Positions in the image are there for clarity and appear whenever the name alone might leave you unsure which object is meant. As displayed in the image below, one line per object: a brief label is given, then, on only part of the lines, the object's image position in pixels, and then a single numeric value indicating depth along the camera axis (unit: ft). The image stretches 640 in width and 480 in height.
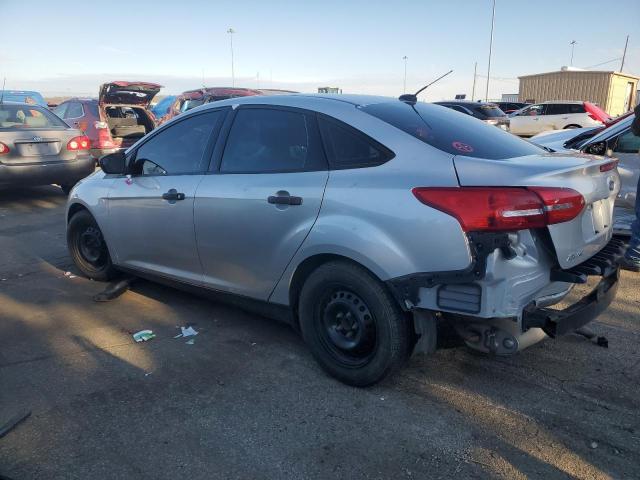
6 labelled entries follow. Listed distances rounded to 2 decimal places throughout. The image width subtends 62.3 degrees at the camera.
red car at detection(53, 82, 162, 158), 36.45
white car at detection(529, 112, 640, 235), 18.48
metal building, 108.99
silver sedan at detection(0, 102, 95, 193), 26.05
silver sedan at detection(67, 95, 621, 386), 8.22
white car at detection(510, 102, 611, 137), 67.87
